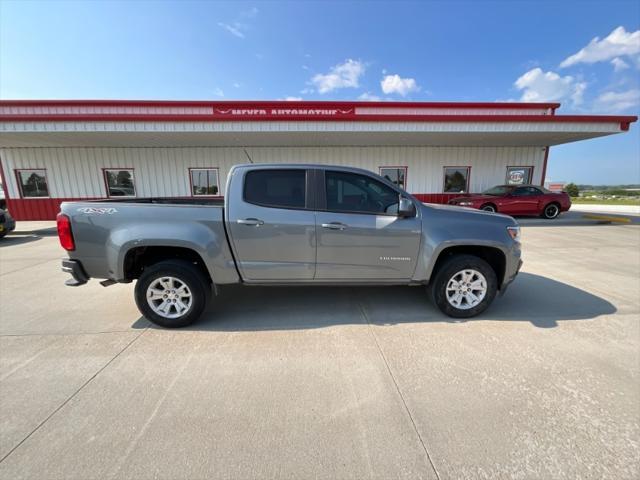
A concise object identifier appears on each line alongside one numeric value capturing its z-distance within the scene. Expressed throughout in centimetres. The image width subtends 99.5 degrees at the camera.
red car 1118
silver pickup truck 309
